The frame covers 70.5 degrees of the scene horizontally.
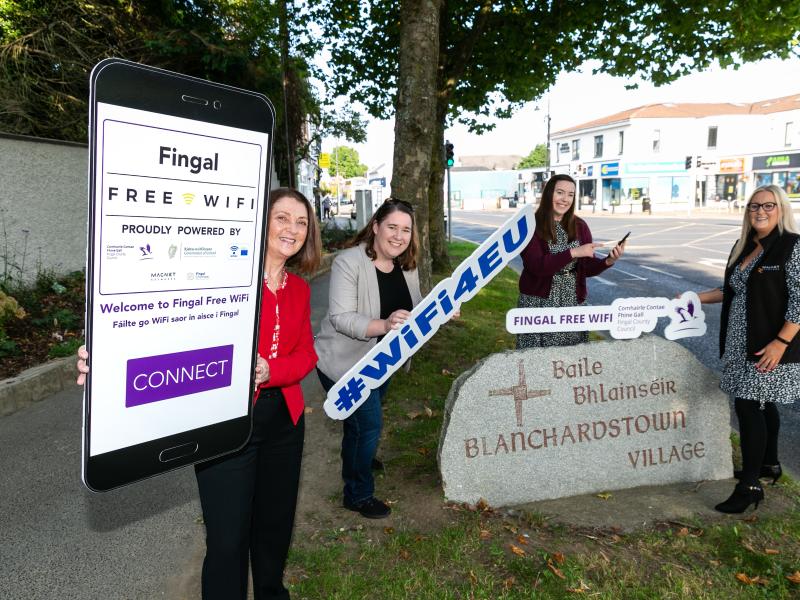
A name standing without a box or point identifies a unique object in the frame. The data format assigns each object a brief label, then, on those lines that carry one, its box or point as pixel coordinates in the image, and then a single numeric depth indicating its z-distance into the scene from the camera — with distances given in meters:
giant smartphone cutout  1.37
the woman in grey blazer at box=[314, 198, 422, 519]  3.15
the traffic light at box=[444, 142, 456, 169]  18.02
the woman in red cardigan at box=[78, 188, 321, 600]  2.05
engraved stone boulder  3.63
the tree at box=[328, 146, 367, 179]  96.24
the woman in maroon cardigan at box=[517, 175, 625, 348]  3.86
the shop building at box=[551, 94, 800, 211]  46.28
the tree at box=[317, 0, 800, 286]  9.28
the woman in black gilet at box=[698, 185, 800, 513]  3.28
